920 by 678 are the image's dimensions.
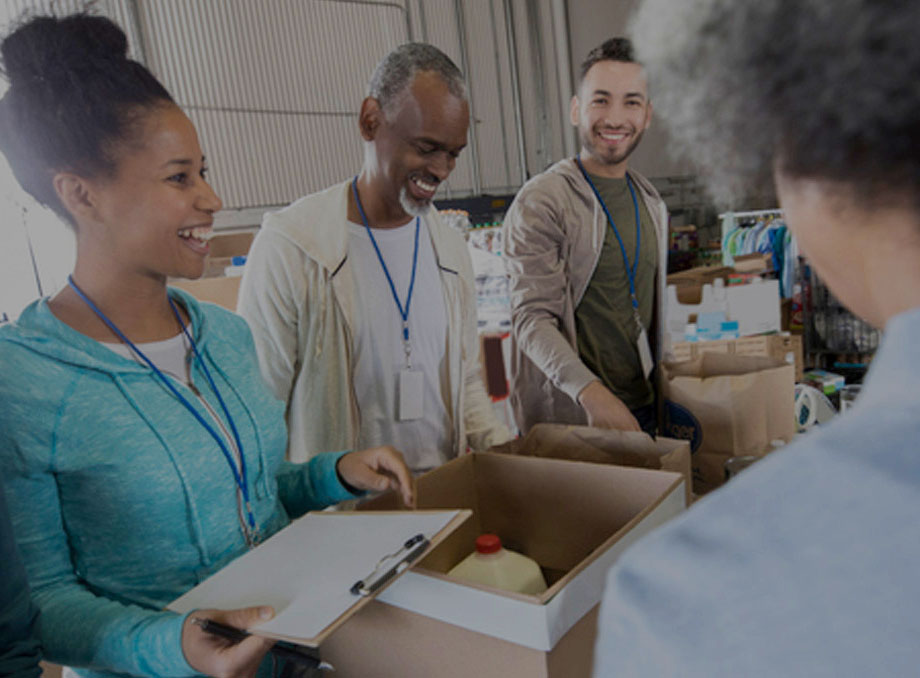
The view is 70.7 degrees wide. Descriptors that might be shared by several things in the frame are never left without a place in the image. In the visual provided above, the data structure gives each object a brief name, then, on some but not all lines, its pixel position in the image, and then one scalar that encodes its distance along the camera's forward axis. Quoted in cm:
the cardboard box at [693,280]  342
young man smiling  165
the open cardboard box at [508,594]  64
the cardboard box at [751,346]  286
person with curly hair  28
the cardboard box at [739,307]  325
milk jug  88
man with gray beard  138
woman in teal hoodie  73
